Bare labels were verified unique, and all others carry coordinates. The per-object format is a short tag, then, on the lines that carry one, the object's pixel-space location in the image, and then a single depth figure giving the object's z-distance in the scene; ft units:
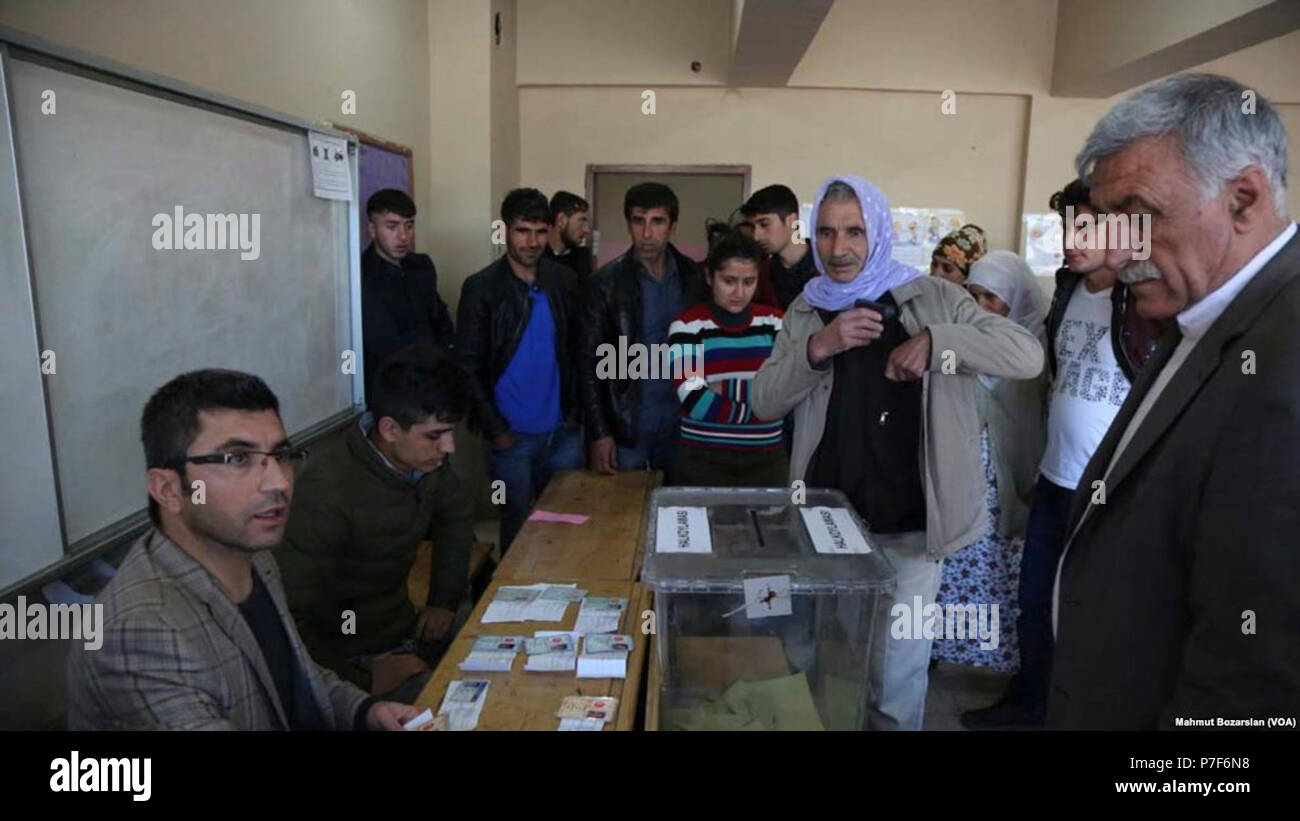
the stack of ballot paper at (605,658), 4.72
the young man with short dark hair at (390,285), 10.36
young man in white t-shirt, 7.11
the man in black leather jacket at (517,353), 10.14
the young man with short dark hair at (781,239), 10.14
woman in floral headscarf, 10.45
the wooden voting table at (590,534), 6.38
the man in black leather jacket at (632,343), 9.86
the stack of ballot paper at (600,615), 5.28
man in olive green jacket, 6.12
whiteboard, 4.99
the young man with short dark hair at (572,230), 13.57
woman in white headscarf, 8.86
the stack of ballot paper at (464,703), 4.20
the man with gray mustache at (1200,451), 2.46
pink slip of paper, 7.61
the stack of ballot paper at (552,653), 4.76
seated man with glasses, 3.58
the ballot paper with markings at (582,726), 4.16
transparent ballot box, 4.74
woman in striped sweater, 8.31
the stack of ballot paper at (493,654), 4.76
